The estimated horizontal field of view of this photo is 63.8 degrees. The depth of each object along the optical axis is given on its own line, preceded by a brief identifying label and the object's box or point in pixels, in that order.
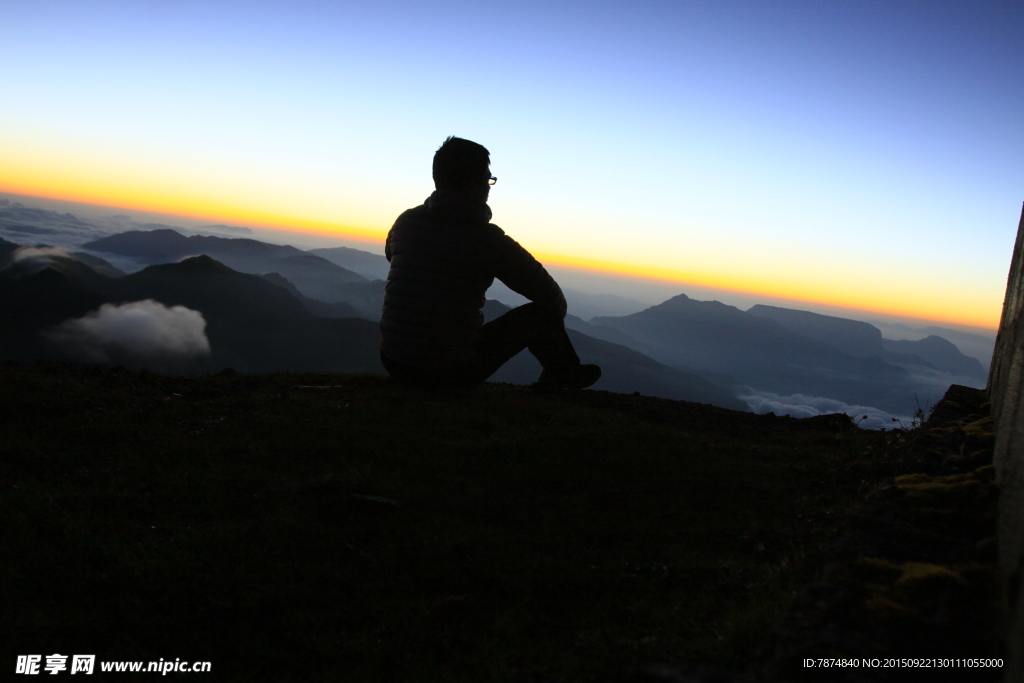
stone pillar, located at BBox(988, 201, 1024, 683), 0.96
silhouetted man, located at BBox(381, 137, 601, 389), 2.74
